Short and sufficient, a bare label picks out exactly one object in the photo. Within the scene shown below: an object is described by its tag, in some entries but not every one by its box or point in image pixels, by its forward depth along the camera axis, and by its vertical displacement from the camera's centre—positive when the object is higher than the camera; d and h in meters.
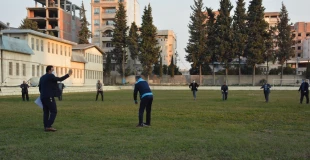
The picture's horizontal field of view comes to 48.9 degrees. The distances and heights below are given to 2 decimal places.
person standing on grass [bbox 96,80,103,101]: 28.45 -0.76
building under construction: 86.42 +16.19
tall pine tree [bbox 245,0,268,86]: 71.06 +9.62
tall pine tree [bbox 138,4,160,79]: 76.25 +7.83
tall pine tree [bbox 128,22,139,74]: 79.14 +8.76
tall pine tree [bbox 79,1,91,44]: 83.25 +11.37
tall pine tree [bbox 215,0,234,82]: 72.44 +9.65
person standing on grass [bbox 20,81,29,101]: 27.78 -0.87
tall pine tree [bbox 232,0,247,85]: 71.81 +10.47
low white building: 42.81 +3.26
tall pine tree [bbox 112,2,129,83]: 80.38 +9.90
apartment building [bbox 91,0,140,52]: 98.35 +17.60
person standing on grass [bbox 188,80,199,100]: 30.35 -0.71
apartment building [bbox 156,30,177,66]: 105.19 +11.03
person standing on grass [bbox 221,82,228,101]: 29.34 -0.97
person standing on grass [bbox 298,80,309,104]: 24.54 -0.74
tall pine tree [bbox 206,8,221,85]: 74.44 +8.19
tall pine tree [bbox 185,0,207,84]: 74.62 +8.89
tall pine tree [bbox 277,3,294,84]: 74.81 +8.82
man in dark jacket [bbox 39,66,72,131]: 10.73 -0.49
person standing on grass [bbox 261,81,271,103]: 26.31 -0.95
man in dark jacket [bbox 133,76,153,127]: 11.55 -0.56
